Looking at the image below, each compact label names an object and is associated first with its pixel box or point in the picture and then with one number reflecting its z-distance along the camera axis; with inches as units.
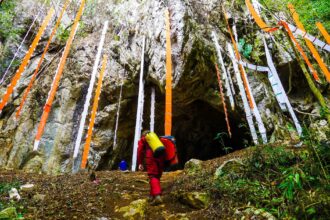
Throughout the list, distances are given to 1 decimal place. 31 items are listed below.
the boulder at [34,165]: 354.6
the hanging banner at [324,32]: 313.1
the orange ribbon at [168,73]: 308.2
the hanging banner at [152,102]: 376.5
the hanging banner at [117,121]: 408.6
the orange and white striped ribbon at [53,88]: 308.1
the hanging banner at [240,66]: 348.5
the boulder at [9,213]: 113.6
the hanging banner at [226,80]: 394.6
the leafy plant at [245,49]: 456.1
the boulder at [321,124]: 377.1
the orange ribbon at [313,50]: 310.5
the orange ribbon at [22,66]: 297.0
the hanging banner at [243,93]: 350.7
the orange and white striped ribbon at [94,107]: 323.0
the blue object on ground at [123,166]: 381.2
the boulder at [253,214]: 118.3
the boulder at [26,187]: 178.2
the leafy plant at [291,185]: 116.8
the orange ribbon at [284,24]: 145.7
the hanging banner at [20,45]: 419.4
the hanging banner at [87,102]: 326.3
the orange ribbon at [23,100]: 378.6
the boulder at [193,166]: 261.4
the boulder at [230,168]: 174.2
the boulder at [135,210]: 146.1
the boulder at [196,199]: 150.9
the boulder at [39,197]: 153.4
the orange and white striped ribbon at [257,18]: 259.0
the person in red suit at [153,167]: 165.0
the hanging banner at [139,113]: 344.1
